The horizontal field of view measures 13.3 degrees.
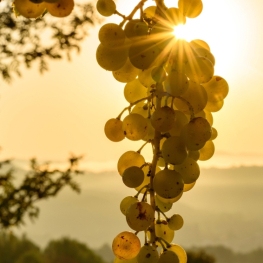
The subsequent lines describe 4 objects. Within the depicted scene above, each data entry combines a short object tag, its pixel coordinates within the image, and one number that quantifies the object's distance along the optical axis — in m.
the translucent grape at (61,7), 0.54
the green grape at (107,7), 0.60
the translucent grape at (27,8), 0.55
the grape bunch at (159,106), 0.59
